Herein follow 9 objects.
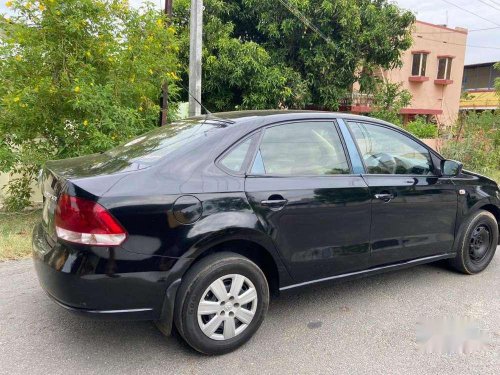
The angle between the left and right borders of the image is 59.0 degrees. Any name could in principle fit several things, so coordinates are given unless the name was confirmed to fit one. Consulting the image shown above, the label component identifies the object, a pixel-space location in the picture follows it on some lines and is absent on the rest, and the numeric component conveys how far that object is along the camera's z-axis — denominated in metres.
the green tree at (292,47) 10.05
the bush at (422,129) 15.92
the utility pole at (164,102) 7.17
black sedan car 2.66
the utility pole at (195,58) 7.42
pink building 22.98
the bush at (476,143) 11.55
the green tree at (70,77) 5.77
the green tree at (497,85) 15.06
